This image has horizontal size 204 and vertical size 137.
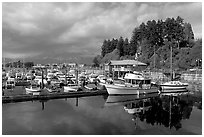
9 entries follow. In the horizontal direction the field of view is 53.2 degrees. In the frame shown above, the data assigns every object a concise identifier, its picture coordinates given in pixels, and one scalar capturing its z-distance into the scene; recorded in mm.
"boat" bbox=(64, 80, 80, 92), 29828
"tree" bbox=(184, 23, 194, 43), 68731
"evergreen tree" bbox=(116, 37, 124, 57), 84425
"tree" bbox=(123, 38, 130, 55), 81531
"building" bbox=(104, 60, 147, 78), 55375
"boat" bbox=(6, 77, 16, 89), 34125
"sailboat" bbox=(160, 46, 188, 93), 33406
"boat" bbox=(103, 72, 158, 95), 29000
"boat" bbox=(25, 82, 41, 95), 27391
